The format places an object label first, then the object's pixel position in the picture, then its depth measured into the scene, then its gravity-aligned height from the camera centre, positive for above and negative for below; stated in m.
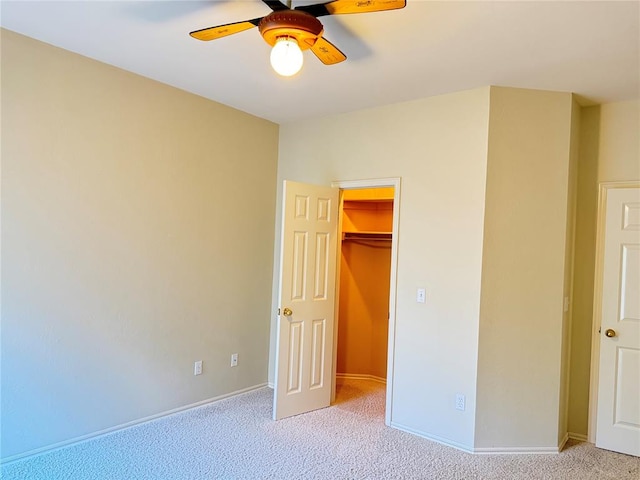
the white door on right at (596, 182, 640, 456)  3.11 -0.57
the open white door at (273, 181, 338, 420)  3.47 -0.54
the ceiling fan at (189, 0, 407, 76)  1.69 +0.94
